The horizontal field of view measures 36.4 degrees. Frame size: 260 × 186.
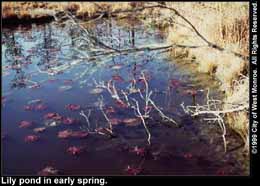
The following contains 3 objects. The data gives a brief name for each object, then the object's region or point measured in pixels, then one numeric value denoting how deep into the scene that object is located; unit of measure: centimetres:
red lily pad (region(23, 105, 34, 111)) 777
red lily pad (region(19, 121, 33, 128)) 702
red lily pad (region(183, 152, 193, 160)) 586
